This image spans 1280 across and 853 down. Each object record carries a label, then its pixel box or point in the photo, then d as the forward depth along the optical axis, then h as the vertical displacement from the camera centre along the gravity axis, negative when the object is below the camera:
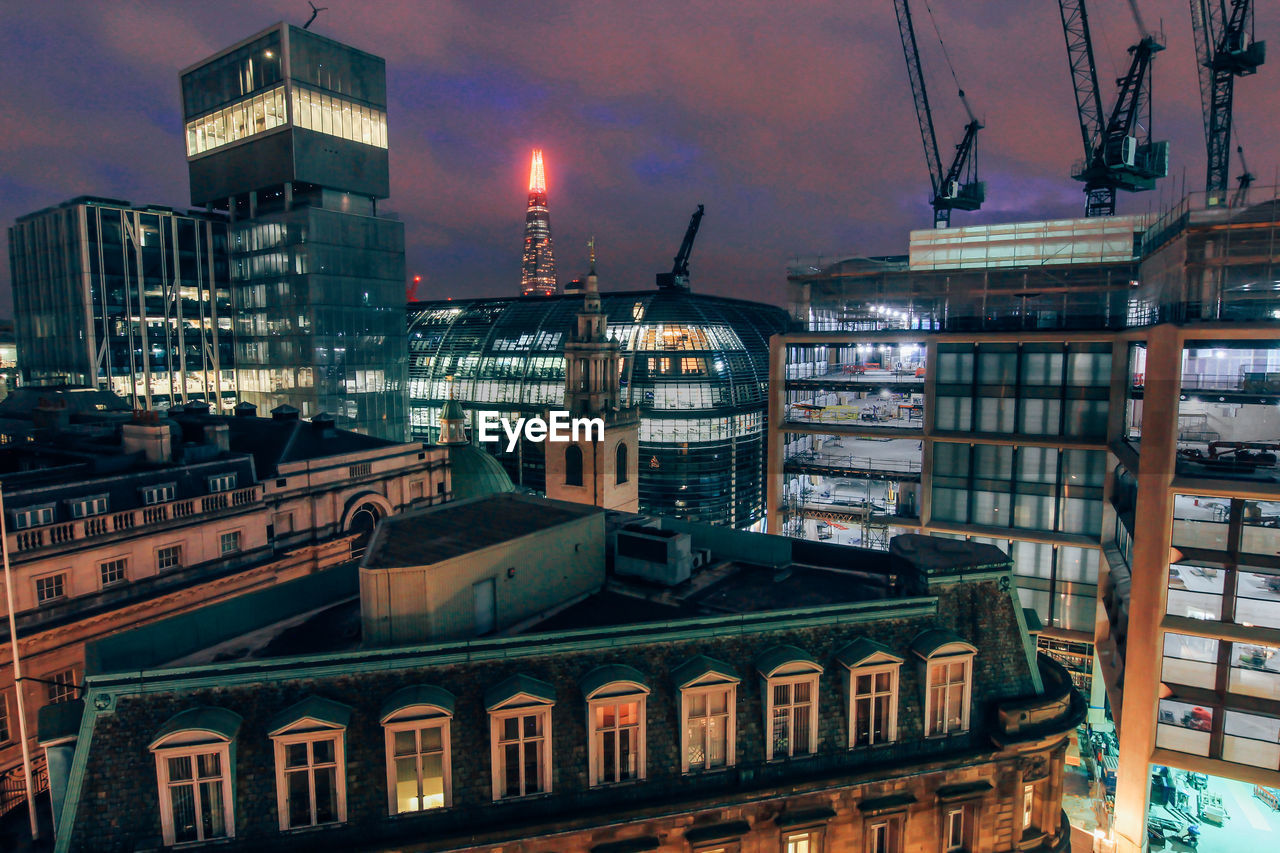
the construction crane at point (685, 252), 131.75 +21.06
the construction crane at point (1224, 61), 58.88 +26.60
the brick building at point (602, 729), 16.28 -9.32
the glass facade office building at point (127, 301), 79.25 +7.99
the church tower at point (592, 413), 56.16 -3.86
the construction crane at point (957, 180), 93.62 +24.59
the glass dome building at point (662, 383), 77.88 -2.12
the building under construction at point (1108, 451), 29.72 -4.81
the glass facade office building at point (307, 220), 79.25 +16.94
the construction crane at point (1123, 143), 66.88 +21.71
